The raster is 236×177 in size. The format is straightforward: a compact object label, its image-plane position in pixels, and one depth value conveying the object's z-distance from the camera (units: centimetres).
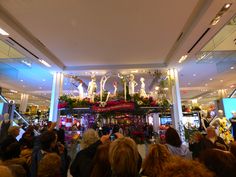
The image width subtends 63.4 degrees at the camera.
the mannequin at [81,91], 628
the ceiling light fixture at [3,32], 481
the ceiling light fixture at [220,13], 396
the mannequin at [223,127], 641
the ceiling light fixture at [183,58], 680
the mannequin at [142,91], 582
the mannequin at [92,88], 627
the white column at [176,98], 734
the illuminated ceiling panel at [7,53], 806
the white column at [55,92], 775
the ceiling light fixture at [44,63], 699
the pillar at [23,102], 1636
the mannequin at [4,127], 600
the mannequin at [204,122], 756
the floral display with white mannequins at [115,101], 493
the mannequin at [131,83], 626
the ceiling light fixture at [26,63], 813
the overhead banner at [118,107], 483
